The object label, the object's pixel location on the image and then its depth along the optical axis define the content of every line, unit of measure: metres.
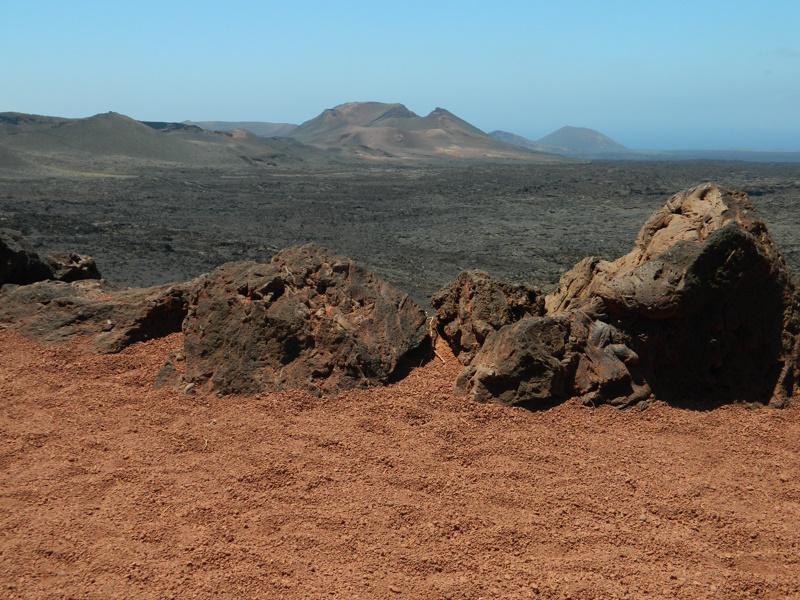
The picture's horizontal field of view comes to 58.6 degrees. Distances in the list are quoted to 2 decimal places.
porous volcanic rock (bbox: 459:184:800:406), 5.09
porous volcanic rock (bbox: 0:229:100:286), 7.42
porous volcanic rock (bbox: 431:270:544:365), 5.89
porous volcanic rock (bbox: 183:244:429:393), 5.44
